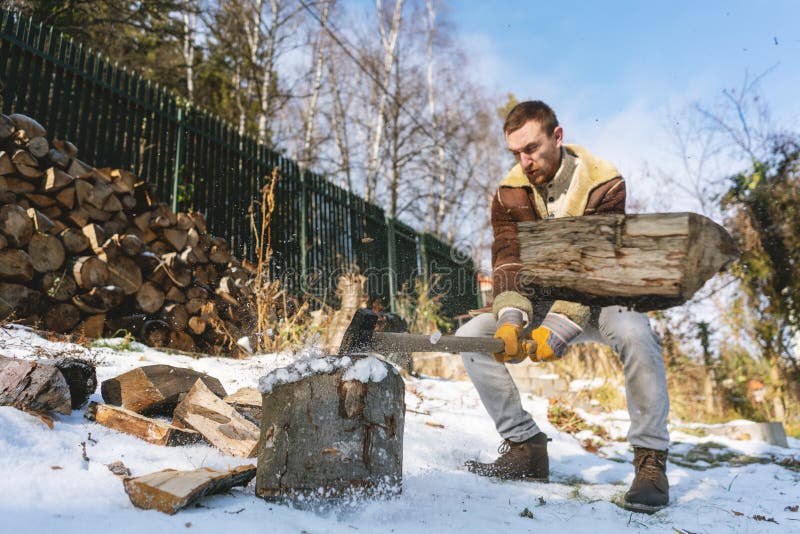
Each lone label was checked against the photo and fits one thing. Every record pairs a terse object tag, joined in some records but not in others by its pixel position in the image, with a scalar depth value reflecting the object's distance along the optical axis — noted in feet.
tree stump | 5.27
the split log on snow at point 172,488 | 4.54
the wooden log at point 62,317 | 11.75
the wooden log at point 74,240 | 11.99
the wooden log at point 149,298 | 13.32
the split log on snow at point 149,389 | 7.46
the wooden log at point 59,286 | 11.68
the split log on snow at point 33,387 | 6.21
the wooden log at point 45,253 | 11.45
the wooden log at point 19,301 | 10.95
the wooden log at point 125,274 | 12.70
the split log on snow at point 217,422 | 6.79
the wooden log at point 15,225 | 10.91
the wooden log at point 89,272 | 12.05
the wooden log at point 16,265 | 10.97
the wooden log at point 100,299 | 12.23
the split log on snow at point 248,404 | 7.89
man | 7.22
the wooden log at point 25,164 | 11.37
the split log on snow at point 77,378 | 7.13
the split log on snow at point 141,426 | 6.60
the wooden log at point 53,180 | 11.84
